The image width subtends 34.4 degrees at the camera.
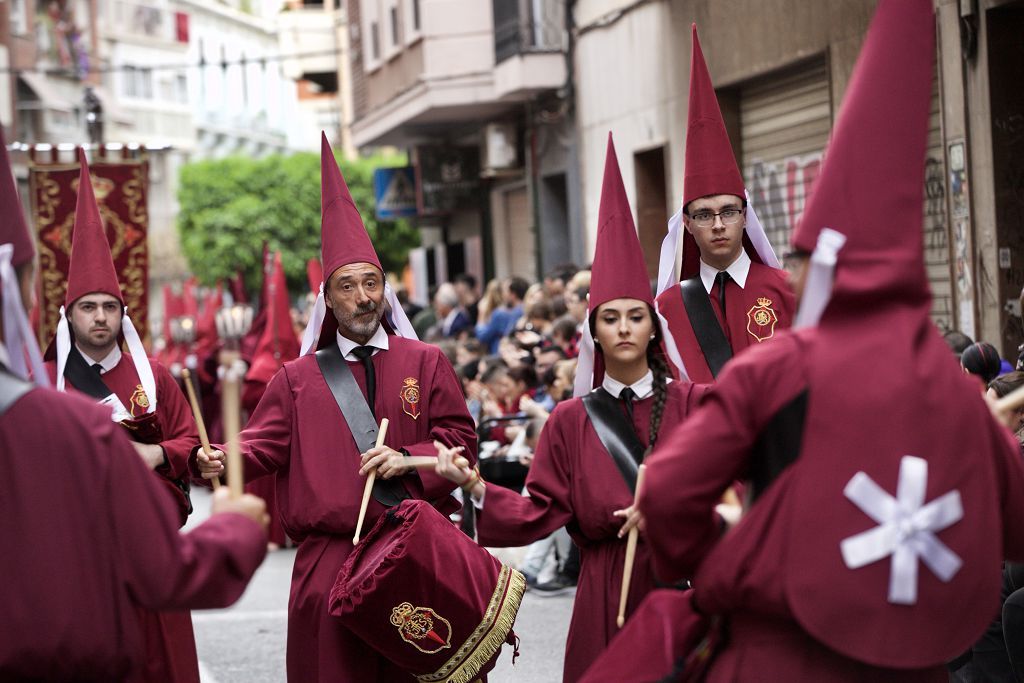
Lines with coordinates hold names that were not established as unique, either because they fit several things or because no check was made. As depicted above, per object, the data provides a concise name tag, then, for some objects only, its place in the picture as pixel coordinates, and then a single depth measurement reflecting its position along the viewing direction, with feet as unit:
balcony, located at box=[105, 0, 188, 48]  239.30
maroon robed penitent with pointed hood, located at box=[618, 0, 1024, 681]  12.41
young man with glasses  21.50
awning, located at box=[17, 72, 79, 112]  159.53
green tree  156.15
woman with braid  17.40
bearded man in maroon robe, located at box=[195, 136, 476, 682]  21.27
